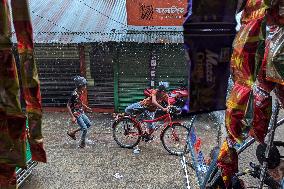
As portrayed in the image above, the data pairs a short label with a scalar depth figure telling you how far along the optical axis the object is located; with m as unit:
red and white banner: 11.80
